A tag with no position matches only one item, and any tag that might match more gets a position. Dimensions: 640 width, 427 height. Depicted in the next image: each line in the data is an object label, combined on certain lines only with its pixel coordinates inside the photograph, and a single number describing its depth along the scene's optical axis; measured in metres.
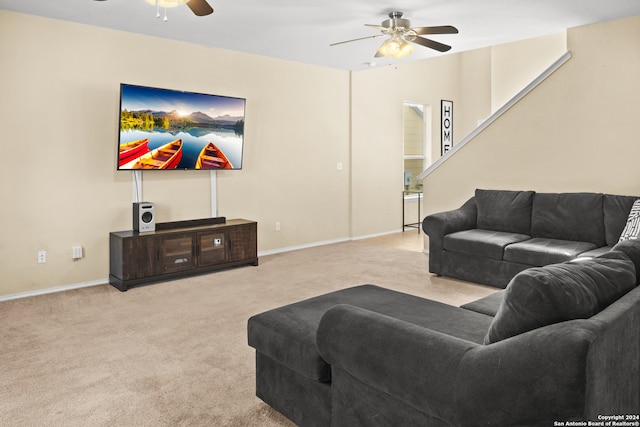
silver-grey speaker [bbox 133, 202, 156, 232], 4.65
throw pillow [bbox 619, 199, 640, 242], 3.68
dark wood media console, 4.43
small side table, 7.78
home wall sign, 8.58
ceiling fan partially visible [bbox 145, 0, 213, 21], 2.92
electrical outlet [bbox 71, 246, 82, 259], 4.51
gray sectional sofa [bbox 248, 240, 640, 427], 1.18
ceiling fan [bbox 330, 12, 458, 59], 4.15
